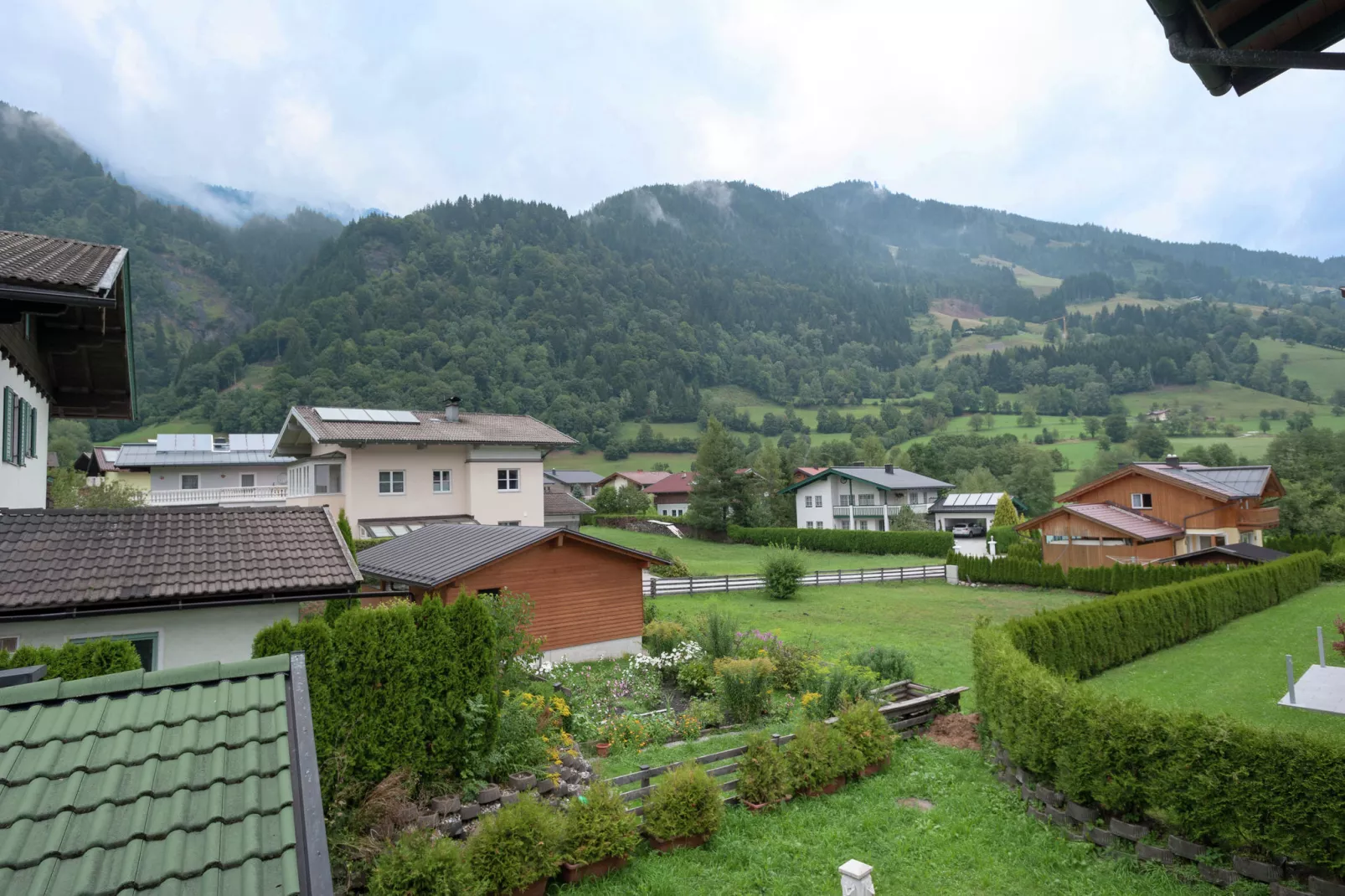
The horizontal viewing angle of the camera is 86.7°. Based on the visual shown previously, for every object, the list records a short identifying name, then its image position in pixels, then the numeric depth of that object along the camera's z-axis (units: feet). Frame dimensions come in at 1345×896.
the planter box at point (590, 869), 24.43
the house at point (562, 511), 160.97
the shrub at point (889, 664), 49.28
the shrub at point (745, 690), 42.22
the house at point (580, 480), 306.55
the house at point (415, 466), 106.22
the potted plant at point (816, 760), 31.53
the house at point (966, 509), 208.64
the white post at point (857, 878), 20.66
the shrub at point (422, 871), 20.52
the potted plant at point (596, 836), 24.44
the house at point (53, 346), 25.58
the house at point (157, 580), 28.53
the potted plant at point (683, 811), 26.78
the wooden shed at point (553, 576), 56.70
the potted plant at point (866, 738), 33.88
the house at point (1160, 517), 117.08
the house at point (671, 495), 282.15
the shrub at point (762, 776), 30.27
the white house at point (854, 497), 202.28
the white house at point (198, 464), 146.00
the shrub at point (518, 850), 22.39
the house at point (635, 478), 312.29
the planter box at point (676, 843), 26.86
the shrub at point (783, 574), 106.93
